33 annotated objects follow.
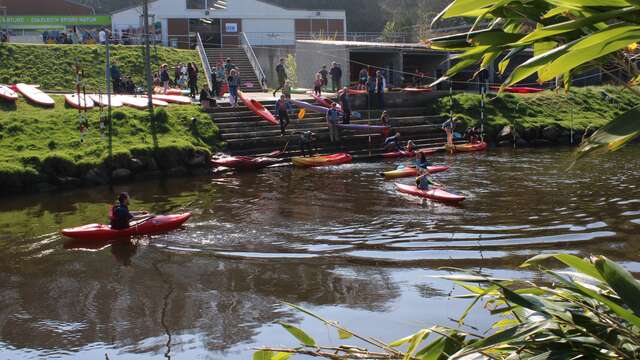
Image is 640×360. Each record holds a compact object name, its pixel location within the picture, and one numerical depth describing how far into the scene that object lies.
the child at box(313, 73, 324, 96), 29.17
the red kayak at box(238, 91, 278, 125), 25.83
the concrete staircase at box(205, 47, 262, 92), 34.03
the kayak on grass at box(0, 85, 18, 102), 24.16
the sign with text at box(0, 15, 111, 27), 40.47
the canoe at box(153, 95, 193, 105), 26.83
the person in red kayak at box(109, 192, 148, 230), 13.59
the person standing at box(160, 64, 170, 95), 29.05
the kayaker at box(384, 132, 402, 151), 24.48
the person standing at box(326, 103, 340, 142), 25.45
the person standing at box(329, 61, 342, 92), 30.92
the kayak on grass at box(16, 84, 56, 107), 24.44
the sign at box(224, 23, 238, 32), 45.25
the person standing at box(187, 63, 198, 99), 28.12
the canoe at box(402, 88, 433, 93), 30.15
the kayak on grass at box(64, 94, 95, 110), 24.49
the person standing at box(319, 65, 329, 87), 31.97
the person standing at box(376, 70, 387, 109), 28.70
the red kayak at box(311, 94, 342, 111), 27.55
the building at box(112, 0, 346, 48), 44.09
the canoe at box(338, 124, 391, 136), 25.73
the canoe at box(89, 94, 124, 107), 25.10
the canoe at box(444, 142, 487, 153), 25.39
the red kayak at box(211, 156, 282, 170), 22.41
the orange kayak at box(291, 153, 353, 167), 22.95
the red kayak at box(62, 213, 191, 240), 13.55
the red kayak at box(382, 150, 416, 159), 24.30
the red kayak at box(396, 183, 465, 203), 16.09
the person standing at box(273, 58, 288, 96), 30.80
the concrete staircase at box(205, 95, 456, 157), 24.86
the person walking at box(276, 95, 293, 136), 24.90
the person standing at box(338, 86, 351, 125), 26.42
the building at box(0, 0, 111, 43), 40.38
